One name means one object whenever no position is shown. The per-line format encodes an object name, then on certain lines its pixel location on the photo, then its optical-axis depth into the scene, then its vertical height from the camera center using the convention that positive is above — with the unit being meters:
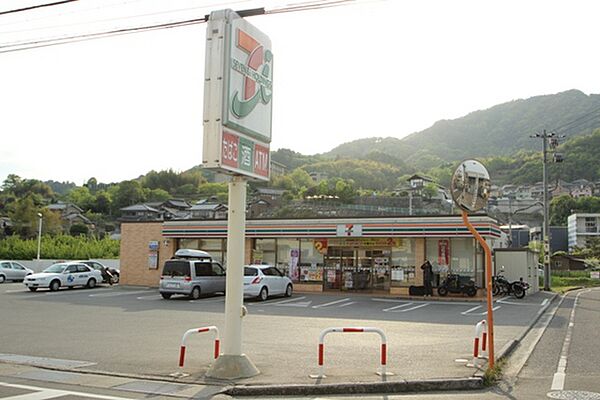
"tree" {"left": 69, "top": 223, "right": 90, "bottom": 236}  79.06 +3.10
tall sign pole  8.84 +1.99
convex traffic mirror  9.00 +1.16
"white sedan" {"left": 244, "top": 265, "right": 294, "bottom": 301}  24.14 -1.16
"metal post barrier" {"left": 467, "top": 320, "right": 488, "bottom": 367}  9.73 -1.48
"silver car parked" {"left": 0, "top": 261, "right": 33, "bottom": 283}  37.45 -1.34
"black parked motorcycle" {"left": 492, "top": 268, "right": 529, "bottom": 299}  27.22 -1.28
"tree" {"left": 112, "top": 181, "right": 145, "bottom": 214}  110.38 +11.19
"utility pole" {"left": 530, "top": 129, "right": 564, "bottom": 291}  36.12 +4.80
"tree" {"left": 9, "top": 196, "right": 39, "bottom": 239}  66.06 +3.51
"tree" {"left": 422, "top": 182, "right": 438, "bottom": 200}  72.26 +8.84
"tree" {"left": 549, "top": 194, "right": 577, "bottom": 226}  125.81 +11.38
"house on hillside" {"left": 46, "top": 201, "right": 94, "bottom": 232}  87.51 +6.11
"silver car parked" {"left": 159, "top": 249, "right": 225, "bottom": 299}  24.67 -0.98
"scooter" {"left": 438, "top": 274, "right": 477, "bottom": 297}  26.00 -1.21
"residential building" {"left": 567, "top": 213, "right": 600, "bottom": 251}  101.19 +6.27
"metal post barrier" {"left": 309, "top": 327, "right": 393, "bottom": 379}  8.88 -1.47
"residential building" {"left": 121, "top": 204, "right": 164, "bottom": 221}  81.19 +6.26
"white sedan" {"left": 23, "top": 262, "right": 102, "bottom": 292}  28.95 -1.35
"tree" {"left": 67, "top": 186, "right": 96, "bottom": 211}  113.38 +11.35
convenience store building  27.31 +0.46
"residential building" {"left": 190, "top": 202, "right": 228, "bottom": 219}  68.09 +5.45
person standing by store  26.67 -0.81
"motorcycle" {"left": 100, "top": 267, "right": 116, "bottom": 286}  34.25 -1.41
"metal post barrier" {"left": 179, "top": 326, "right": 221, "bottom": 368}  9.32 -1.51
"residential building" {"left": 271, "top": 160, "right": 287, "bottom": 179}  138.73 +22.04
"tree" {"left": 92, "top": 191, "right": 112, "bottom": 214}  110.50 +8.99
